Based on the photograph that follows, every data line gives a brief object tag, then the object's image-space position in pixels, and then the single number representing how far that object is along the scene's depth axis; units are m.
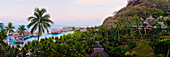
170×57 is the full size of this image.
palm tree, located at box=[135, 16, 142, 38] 46.83
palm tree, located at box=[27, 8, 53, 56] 21.74
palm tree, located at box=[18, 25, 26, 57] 34.83
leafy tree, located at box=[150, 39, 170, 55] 22.86
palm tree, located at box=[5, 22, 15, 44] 32.10
